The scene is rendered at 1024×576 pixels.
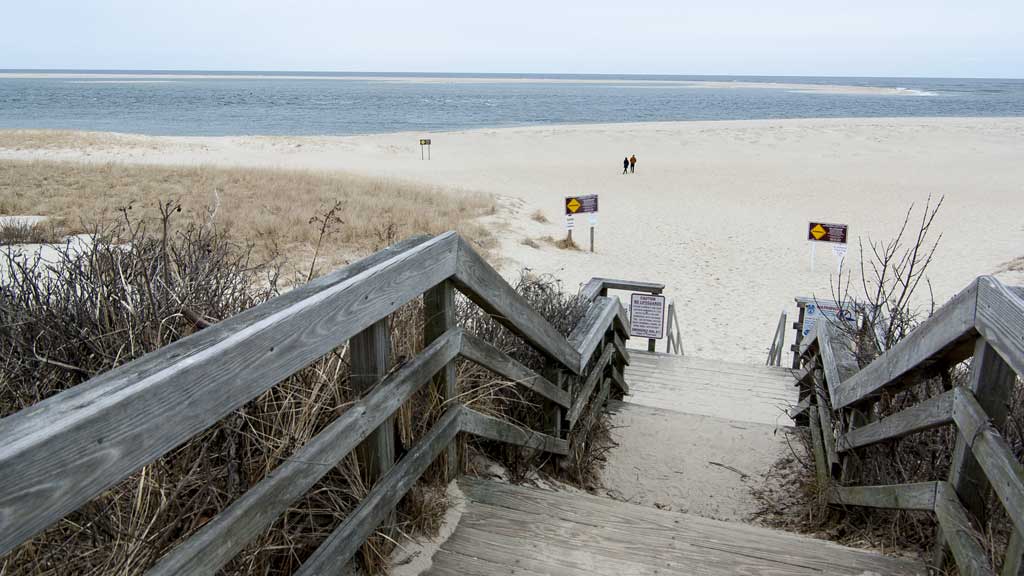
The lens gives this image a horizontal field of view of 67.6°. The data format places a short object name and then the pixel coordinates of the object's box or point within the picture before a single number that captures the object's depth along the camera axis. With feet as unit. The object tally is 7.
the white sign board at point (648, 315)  29.32
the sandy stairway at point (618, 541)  8.36
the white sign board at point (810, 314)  26.32
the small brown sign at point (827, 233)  41.42
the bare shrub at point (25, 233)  31.80
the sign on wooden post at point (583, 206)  51.19
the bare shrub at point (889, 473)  9.52
